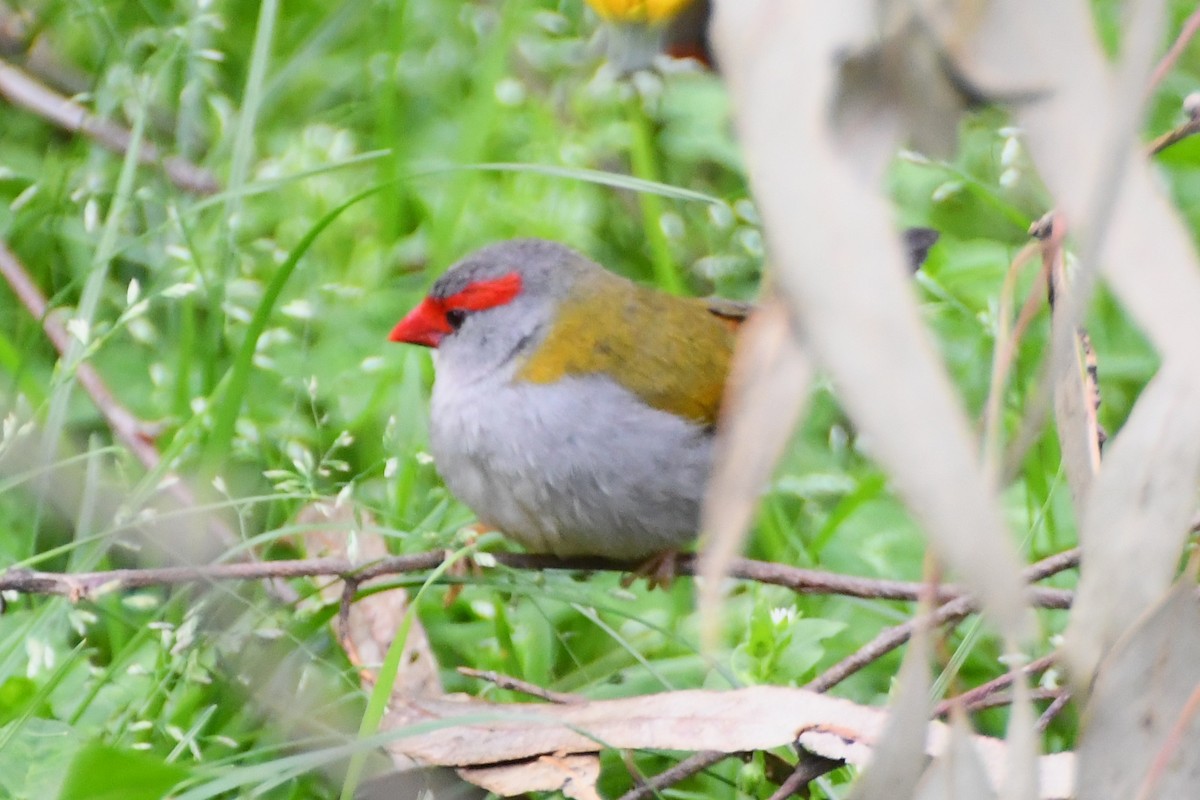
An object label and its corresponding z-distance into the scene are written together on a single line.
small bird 6.54
